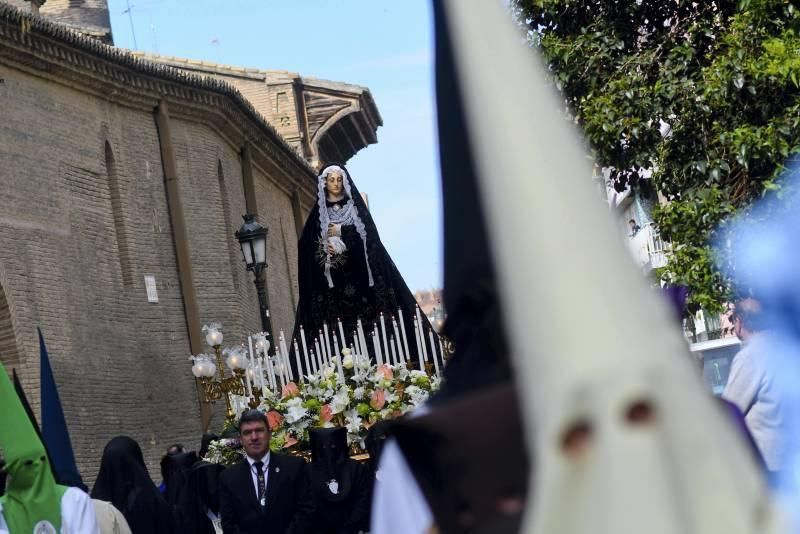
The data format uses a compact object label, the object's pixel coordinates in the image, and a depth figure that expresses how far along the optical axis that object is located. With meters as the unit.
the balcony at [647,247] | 55.57
